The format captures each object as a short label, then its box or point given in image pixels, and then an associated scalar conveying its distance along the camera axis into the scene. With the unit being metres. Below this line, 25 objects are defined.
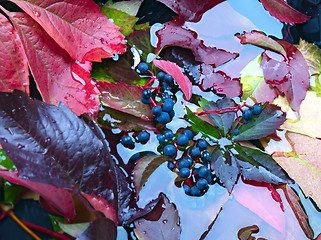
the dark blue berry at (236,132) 0.54
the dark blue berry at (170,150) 0.51
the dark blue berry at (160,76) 0.57
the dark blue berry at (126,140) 0.51
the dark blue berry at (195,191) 0.49
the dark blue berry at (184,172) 0.49
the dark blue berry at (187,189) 0.49
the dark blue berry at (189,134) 0.53
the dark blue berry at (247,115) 0.54
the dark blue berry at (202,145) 0.52
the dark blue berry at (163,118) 0.52
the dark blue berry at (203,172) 0.49
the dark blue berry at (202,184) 0.48
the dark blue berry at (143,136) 0.52
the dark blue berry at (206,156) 0.51
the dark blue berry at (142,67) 0.57
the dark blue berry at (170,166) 0.51
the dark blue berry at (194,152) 0.51
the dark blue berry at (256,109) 0.54
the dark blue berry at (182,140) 0.52
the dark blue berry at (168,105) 0.52
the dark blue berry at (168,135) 0.52
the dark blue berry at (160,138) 0.52
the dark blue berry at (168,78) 0.56
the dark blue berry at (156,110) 0.52
